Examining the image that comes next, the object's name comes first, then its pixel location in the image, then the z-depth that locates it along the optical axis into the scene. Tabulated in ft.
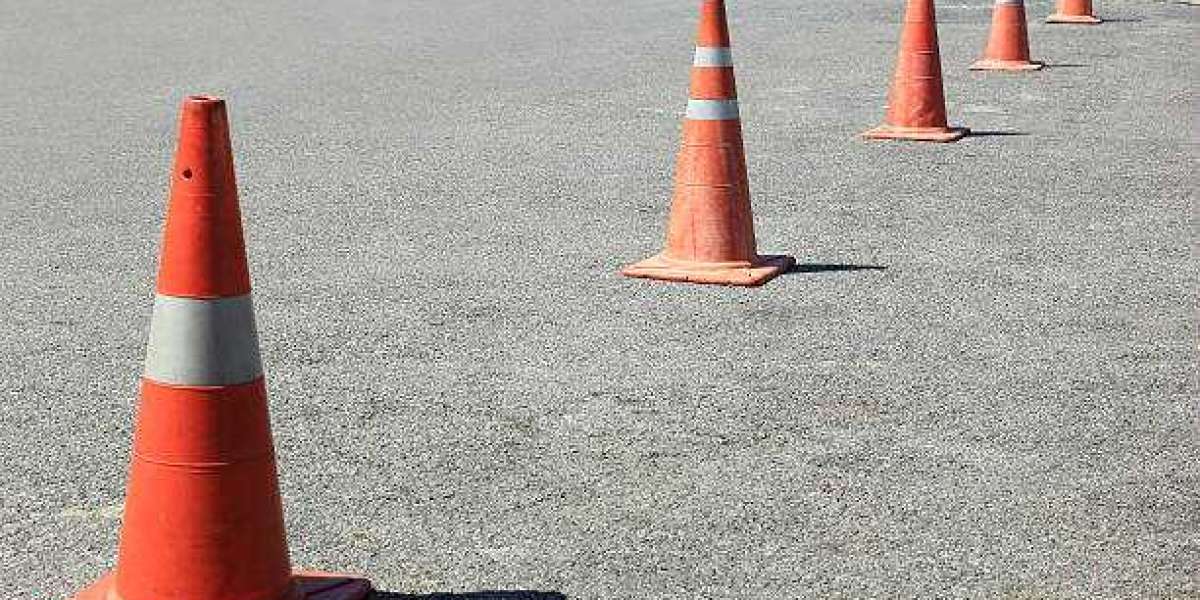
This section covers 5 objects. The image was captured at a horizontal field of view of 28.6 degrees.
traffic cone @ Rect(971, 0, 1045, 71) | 55.47
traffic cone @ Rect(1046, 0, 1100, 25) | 69.46
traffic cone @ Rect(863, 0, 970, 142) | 42.60
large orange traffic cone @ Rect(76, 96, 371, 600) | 14.65
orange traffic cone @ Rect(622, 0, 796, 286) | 28.02
